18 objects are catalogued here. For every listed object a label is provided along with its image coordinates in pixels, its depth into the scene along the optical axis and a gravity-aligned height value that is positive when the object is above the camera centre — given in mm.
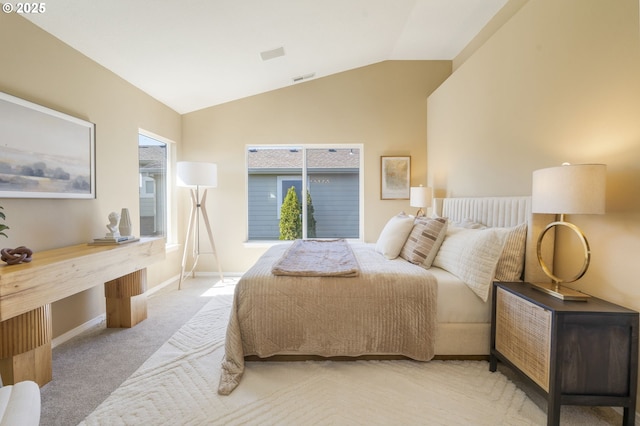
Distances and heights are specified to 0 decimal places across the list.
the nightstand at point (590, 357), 1372 -759
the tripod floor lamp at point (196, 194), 3719 +107
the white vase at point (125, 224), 2690 -216
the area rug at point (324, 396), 1511 -1155
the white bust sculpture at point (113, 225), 2565 -216
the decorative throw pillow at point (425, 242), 2324 -334
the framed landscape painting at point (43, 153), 1940 +380
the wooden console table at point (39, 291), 1558 -563
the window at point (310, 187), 4480 +240
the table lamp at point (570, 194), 1438 +51
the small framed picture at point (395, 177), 4328 +393
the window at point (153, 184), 3594 +232
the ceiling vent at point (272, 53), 3205 +1719
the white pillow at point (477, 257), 1929 -394
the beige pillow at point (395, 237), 2572 -322
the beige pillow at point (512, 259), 1974 -394
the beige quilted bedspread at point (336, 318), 1952 -798
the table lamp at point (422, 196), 3604 +84
